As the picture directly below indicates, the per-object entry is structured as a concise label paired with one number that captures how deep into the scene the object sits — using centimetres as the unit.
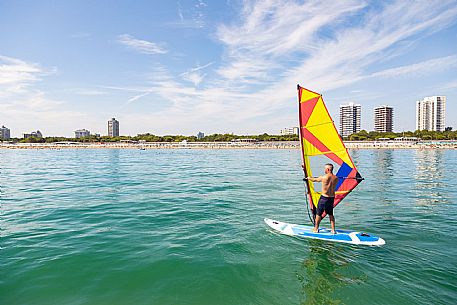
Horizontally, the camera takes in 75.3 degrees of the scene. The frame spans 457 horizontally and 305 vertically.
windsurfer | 973
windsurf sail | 1056
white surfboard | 980
